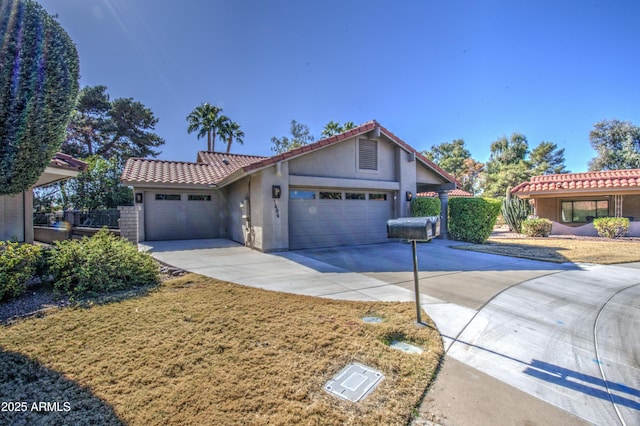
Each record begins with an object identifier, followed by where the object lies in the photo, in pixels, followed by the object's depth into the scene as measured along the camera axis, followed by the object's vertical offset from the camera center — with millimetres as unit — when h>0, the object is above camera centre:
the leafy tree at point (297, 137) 31547 +8384
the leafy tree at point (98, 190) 19297 +1698
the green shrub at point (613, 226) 15031 -958
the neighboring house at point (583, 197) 16250 +724
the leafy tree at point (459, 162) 40625 +6982
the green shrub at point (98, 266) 5082 -967
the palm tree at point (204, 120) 29359 +9632
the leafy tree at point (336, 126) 27484 +8184
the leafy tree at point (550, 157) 34469 +6202
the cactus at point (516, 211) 19125 -114
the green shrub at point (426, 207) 12547 +167
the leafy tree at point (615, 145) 27109 +6162
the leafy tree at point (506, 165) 29109 +5247
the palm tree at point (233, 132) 30234 +8536
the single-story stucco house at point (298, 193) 10094 +831
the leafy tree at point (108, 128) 25516 +8068
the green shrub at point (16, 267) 4613 -851
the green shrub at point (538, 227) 16422 -1027
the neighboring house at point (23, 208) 7406 +216
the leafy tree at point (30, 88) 4125 +1911
